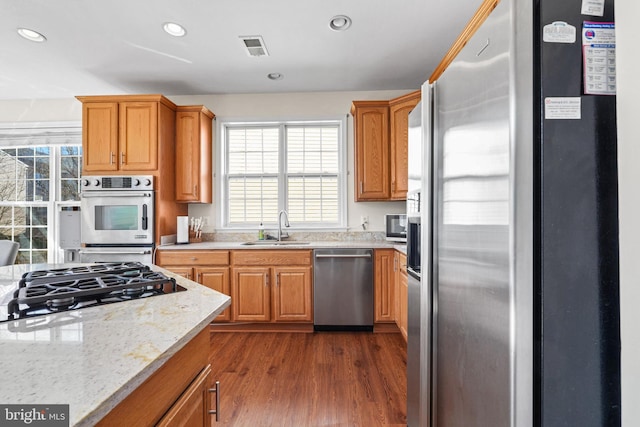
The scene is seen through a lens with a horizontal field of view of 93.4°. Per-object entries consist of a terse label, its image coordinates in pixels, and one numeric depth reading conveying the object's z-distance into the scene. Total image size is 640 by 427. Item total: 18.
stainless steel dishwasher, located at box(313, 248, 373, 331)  2.98
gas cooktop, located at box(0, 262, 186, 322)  0.85
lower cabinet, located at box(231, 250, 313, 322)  3.00
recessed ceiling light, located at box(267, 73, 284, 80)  3.22
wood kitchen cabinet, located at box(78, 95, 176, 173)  3.07
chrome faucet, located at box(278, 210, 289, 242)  3.57
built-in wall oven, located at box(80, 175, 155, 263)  3.03
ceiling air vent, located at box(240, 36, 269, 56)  2.56
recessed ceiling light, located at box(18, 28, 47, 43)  2.47
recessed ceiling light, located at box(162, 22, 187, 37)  2.38
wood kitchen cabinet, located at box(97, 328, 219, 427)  0.59
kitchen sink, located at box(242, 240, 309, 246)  3.31
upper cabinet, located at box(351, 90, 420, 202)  3.19
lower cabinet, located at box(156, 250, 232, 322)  3.02
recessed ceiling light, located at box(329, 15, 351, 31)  2.31
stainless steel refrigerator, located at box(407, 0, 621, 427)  0.71
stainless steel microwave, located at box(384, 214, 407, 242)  3.23
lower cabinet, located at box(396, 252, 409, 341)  2.58
